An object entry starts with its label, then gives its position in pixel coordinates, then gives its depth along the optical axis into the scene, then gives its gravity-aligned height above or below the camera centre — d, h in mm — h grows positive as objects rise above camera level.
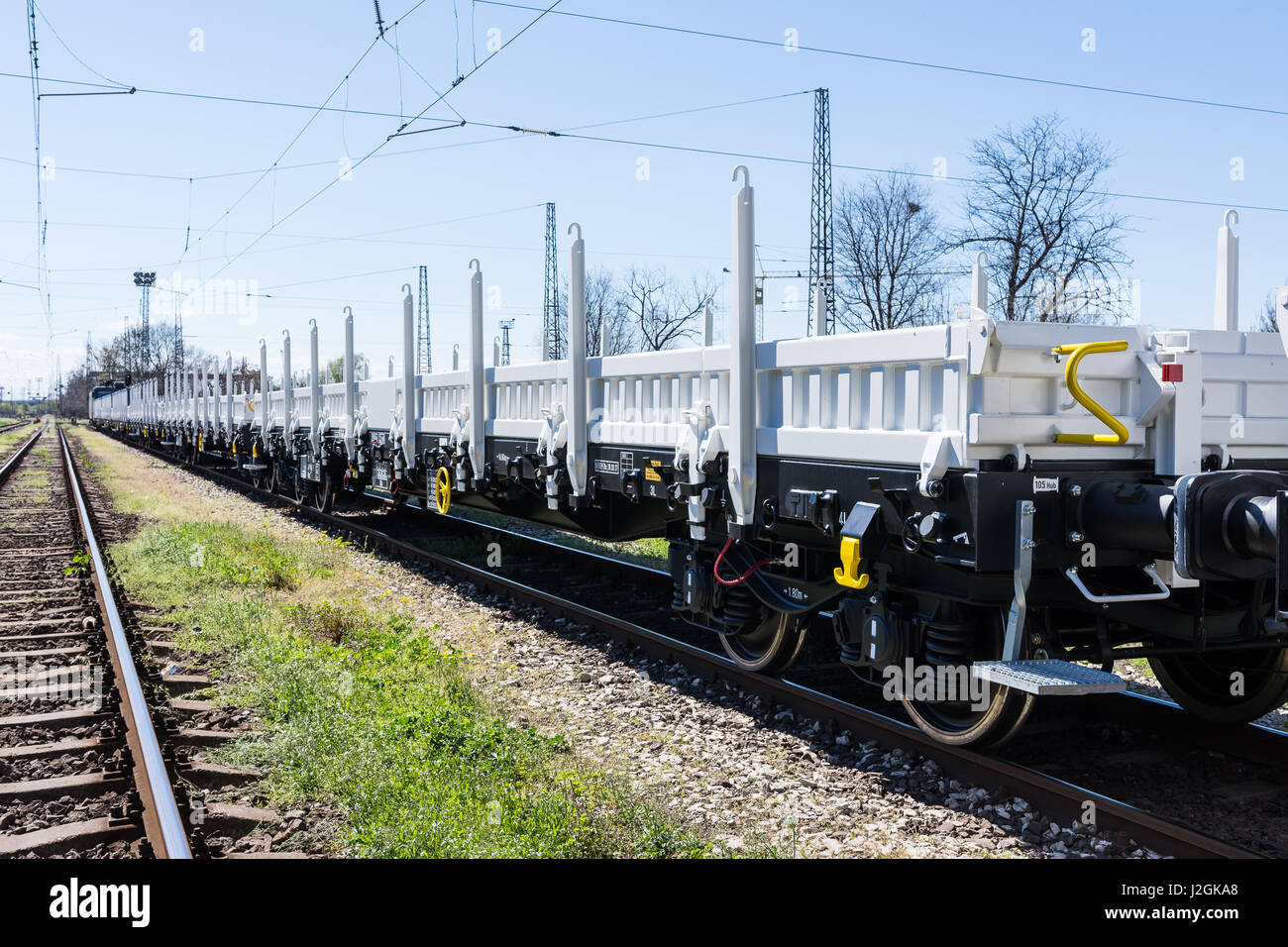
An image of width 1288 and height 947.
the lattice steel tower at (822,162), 27938 +6770
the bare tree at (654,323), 39638 +3825
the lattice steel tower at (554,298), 43219 +4844
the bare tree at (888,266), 38344 +5820
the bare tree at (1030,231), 35250 +6317
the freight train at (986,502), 4824 -475
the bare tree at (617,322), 42619 +4238
